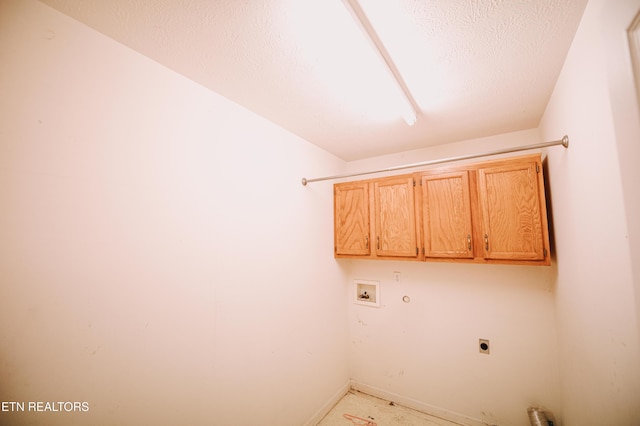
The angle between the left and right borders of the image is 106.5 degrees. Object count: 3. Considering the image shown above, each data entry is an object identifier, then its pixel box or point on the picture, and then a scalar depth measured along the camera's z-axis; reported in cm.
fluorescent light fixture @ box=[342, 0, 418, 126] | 92
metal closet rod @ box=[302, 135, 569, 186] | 134
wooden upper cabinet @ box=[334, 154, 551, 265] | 176
